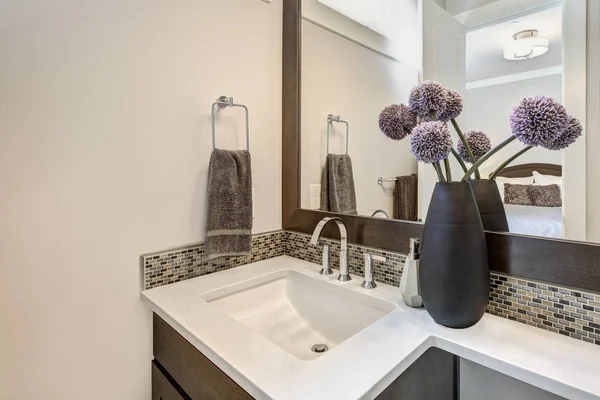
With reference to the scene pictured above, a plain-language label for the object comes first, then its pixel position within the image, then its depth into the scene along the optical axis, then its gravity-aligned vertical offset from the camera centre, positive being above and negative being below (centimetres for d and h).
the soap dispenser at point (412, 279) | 84 -22
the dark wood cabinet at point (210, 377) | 65 -42
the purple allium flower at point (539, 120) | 64 +16
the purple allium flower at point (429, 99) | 78 +24
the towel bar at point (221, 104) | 113 +34
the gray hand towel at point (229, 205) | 110 -3
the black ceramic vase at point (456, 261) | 72 -15
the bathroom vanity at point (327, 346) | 57 -32
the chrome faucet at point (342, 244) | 106 -16
